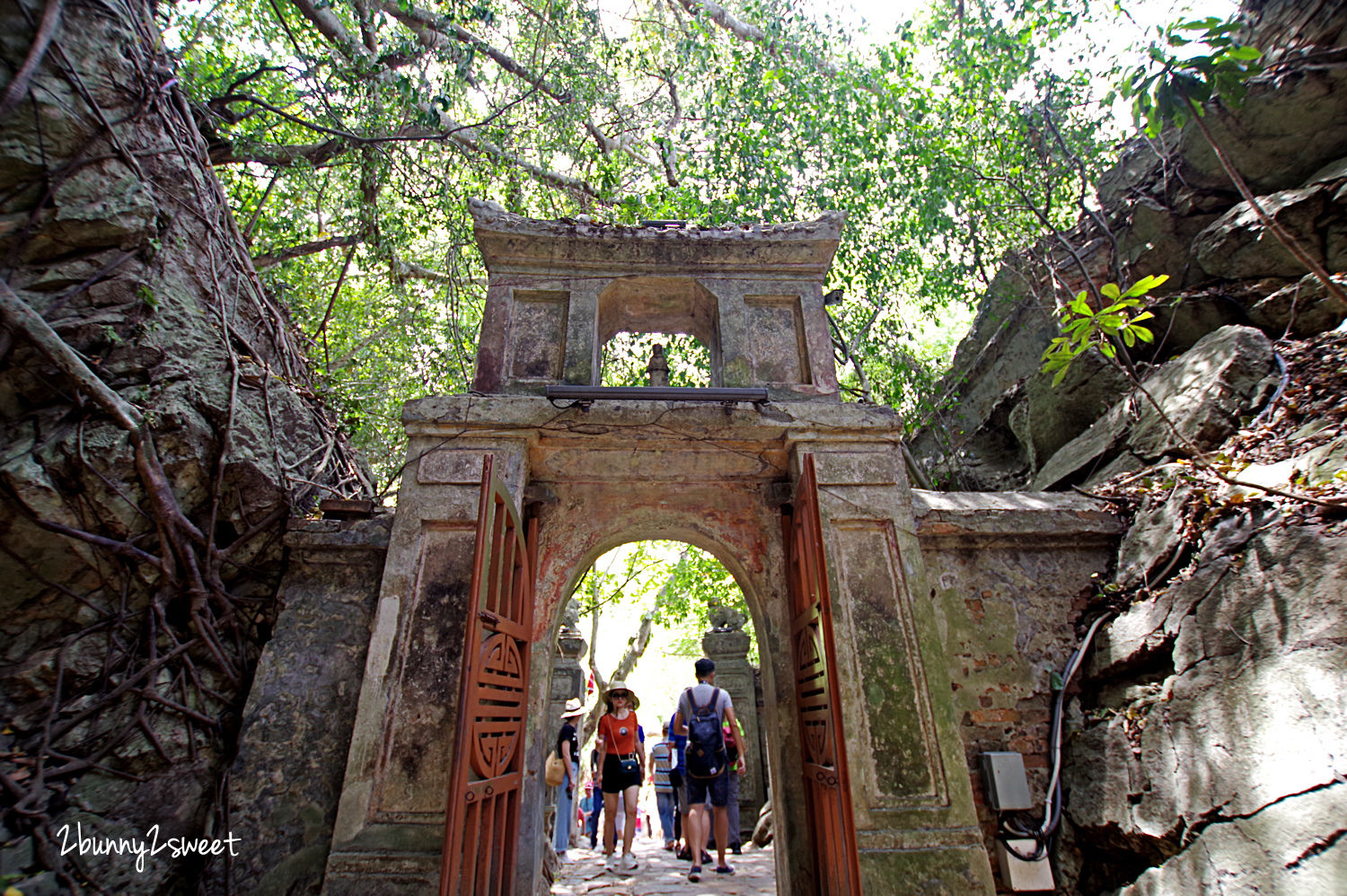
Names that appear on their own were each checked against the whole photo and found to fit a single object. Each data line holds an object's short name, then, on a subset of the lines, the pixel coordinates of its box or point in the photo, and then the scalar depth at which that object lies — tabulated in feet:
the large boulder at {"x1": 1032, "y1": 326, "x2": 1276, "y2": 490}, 15.71
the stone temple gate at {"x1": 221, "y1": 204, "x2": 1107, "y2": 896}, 12.08
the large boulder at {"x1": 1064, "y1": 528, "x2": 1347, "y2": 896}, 9.43
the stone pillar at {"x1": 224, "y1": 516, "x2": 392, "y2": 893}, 12.69
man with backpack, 19.45
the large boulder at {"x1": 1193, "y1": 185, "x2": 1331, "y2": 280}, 18.70
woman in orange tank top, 21.48
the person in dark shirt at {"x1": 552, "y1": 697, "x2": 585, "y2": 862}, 22.44
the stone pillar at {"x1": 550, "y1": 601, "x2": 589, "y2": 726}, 28.76
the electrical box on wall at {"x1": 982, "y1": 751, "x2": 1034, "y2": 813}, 13.55
